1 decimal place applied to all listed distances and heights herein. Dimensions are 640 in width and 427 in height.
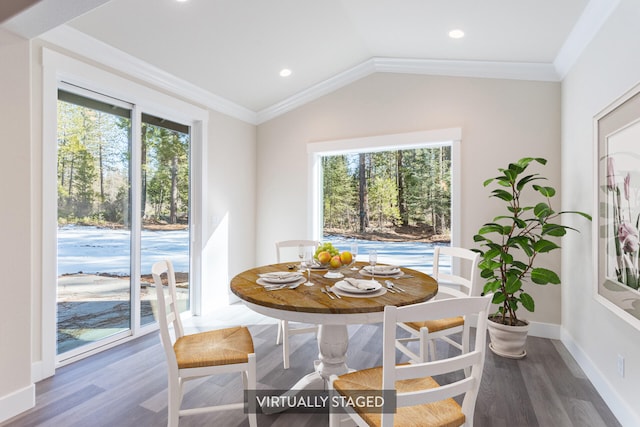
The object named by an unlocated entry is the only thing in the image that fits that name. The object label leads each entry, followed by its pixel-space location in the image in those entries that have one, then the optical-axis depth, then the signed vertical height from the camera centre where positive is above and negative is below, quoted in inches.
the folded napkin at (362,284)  68.1 -15.8
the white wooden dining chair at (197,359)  63.6 -29.8
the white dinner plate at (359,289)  66.6 -15.8
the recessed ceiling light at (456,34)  113.9 +63.0
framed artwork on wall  69.3 +1.2
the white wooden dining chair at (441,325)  79.6 -29.6
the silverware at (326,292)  66.0 -17.0
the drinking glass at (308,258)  85.5 -12.1
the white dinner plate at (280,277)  75.5 -15.7
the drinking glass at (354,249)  88.7 -10.2
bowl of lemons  85.5 -12.6
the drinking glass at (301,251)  85.7 -10.5
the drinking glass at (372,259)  81.5 -11.9
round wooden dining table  58.6 -17.1
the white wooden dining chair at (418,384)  42.6 -25.9
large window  147.1 +8.9
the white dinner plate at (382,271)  86.5 -15.9
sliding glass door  103.7 -1.0
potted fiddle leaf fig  104.7 -20.1
